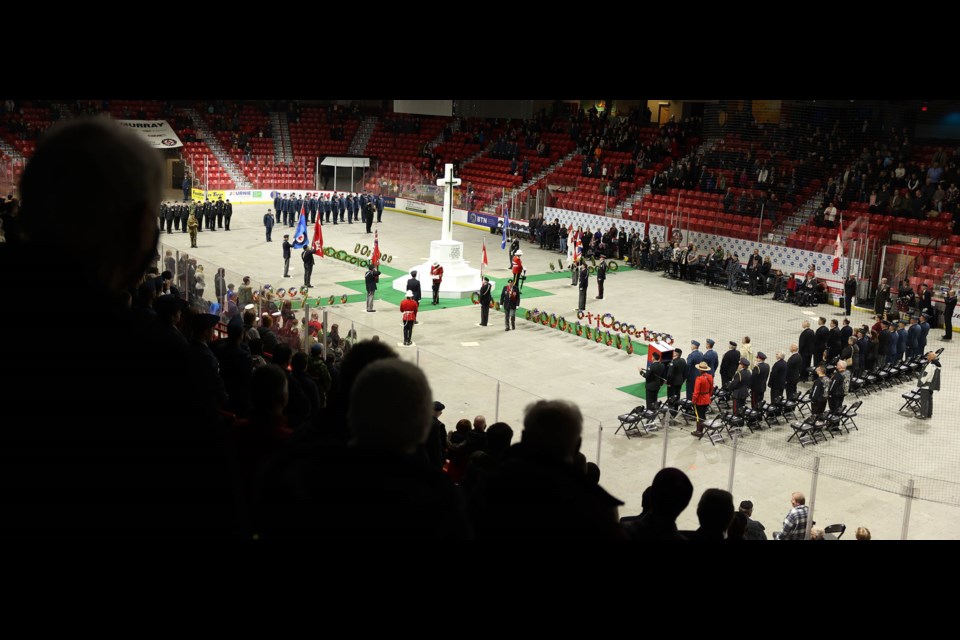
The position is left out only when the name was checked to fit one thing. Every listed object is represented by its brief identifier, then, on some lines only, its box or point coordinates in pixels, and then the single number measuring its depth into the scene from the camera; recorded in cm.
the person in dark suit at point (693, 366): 1574
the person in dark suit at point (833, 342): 1775
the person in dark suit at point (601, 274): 2408
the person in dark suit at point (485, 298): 2067
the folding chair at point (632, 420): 1370
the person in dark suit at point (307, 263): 2362
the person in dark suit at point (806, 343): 1766
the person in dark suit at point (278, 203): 3372
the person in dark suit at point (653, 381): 1502
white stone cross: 2391
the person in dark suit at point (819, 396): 1489
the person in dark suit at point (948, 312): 2205
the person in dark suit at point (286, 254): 2486
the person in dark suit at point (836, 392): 1494
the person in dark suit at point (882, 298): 2275
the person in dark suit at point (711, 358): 1559
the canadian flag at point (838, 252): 2450
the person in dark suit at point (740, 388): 1491
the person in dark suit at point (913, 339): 1869
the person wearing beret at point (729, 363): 1614
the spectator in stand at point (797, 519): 989
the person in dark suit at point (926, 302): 2231
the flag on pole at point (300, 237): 2567
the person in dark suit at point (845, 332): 1775
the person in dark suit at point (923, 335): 1875
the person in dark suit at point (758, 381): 1518
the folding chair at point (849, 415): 1483
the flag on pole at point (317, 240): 2484
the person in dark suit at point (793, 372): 1585
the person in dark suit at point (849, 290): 2342
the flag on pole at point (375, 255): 2307
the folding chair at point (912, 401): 1628
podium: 1554
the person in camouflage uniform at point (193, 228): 2922
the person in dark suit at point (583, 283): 2248
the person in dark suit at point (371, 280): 2133
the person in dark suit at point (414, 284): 2064
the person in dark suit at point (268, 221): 3031
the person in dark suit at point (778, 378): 1544
